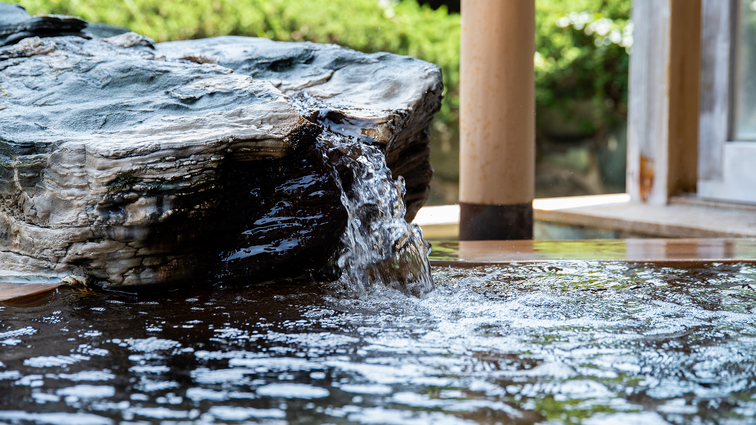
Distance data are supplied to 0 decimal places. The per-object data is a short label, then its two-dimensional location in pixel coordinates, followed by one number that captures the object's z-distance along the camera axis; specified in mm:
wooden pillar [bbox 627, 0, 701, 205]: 6477
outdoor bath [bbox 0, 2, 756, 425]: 1449
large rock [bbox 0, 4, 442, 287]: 2221
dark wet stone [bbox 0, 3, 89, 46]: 3146
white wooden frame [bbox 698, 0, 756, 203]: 6227
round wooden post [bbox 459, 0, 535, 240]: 4254
